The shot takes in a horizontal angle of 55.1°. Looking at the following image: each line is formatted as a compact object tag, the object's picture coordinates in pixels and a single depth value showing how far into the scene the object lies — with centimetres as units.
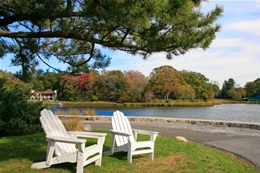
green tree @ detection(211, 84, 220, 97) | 5791
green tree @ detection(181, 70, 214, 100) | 4034
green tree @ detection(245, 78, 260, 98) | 5297
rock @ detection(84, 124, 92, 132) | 731
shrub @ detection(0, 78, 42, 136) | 640
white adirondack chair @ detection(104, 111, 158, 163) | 409
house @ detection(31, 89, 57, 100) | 4922
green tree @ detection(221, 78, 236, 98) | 6103
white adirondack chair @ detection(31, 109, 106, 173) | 331
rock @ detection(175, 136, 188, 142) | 639
